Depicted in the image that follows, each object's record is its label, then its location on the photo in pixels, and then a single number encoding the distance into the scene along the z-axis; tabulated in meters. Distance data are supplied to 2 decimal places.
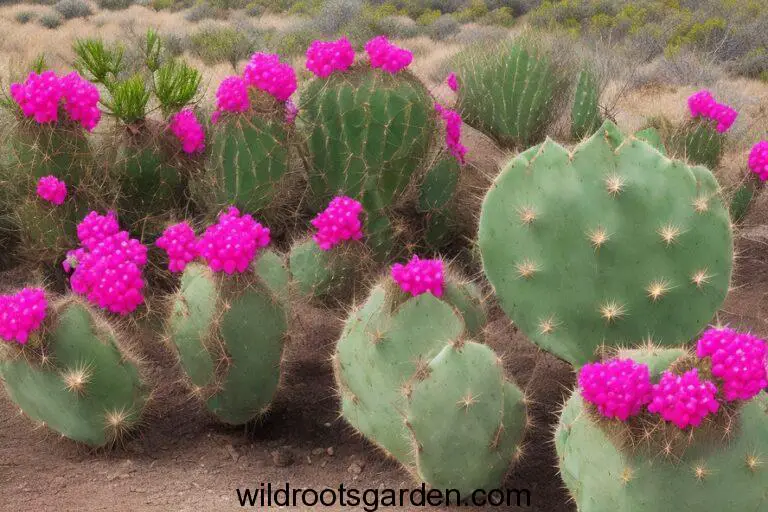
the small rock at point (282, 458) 3.41
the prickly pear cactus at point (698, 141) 5.04
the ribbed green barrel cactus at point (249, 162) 4.31
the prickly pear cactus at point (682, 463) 2.31
